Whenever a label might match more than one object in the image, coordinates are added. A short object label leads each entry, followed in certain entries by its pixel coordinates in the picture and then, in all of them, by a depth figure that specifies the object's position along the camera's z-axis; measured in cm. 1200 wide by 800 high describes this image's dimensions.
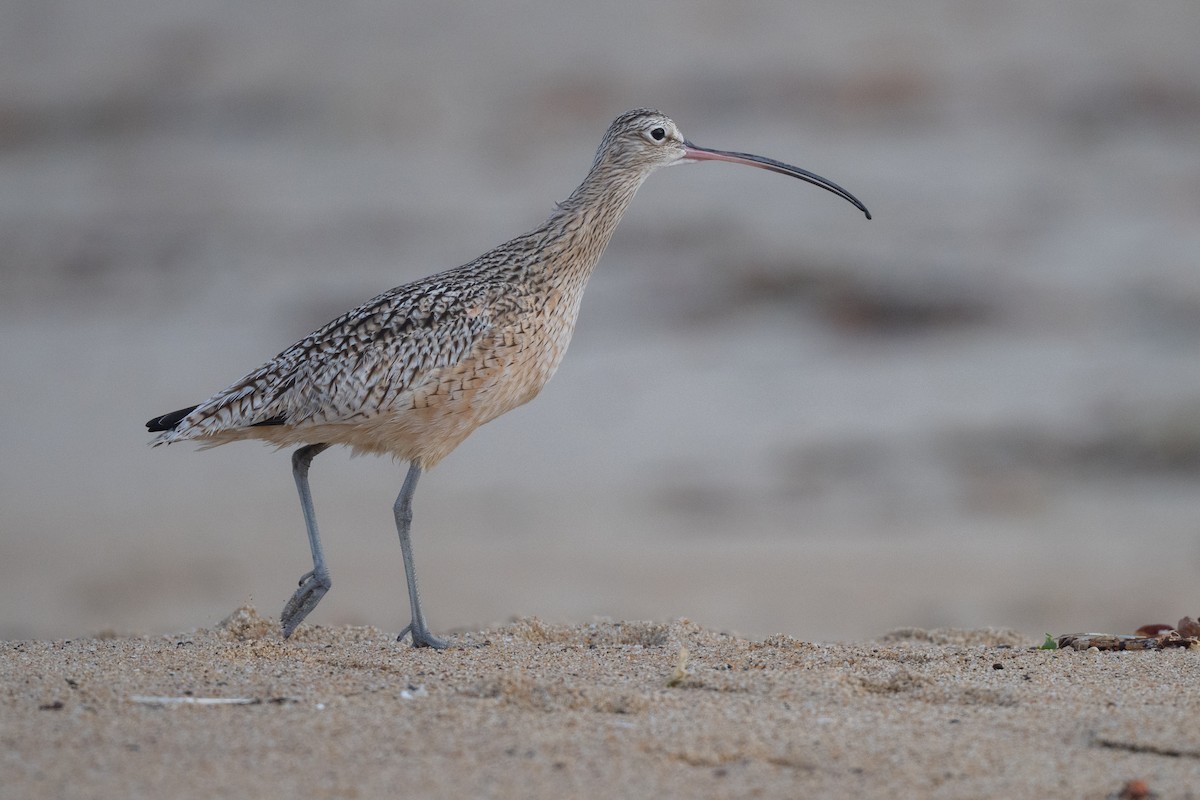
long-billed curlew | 1406
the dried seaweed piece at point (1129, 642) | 1311
